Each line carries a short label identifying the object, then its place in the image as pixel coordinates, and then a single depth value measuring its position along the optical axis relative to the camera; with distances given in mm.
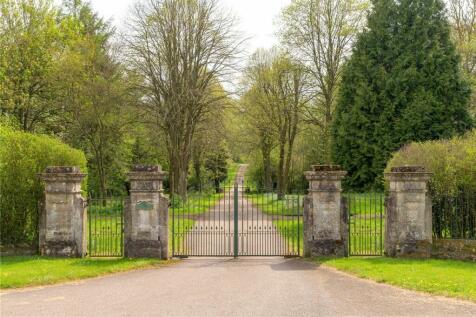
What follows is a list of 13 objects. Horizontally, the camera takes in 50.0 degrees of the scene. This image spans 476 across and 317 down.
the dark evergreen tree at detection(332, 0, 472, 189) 29391
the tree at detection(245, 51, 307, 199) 38781
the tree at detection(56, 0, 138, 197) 31500
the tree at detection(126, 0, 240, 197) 30812
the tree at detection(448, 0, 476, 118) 34938
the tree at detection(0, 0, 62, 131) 30375
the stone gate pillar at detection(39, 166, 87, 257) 14125
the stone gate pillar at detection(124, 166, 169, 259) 14266
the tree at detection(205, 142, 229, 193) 56562
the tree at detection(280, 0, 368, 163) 35812
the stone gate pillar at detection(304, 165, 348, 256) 14258
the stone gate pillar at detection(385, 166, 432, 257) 13953
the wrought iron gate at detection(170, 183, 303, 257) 15150
